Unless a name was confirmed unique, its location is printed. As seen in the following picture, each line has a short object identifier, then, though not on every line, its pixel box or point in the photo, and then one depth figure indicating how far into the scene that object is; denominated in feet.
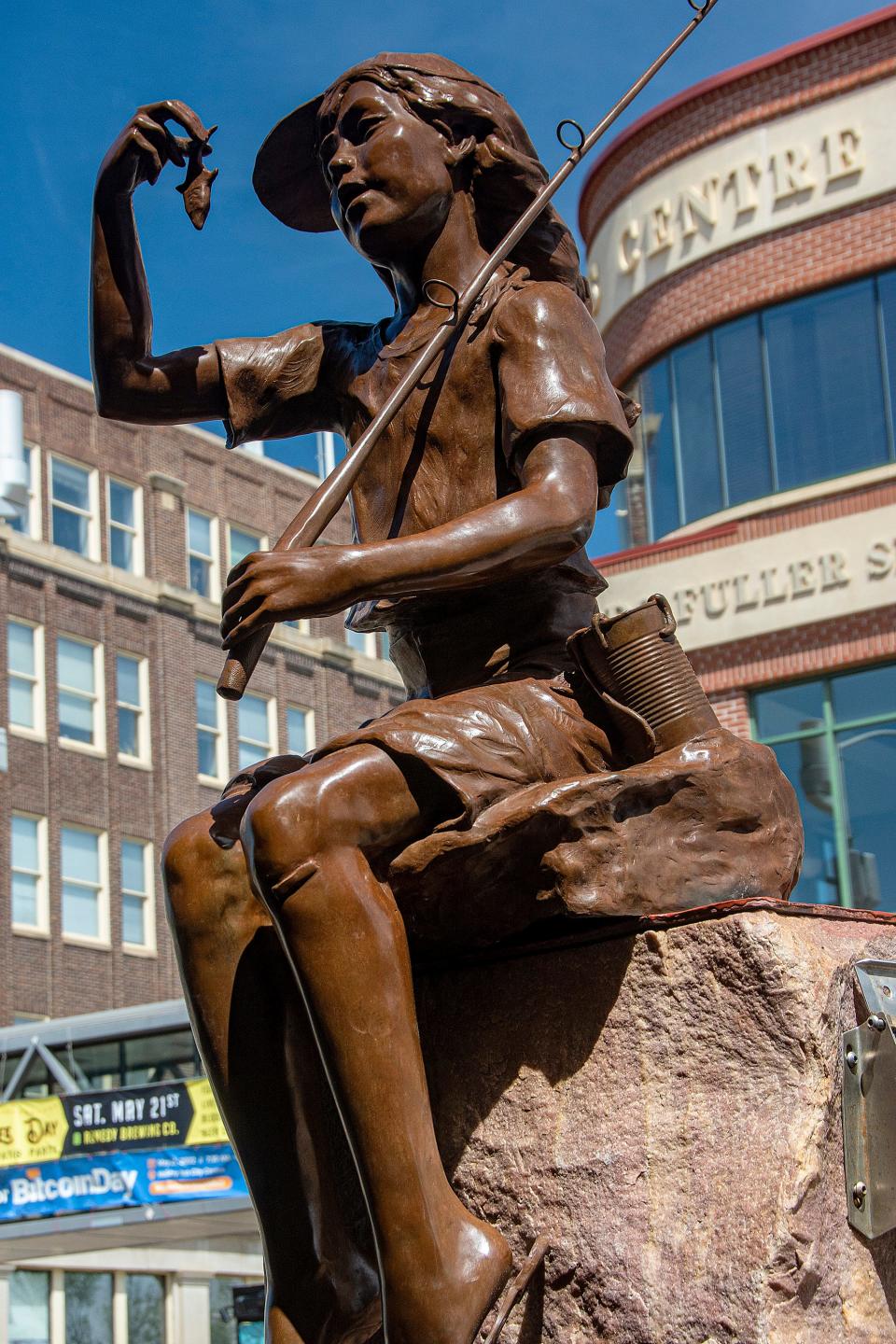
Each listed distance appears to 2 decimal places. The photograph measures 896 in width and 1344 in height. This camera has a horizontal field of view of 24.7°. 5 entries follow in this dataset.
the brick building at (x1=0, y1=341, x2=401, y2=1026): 116.98
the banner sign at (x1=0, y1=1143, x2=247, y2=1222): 73.31
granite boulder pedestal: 10.16
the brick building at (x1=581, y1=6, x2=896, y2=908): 65.05
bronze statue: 10.21
